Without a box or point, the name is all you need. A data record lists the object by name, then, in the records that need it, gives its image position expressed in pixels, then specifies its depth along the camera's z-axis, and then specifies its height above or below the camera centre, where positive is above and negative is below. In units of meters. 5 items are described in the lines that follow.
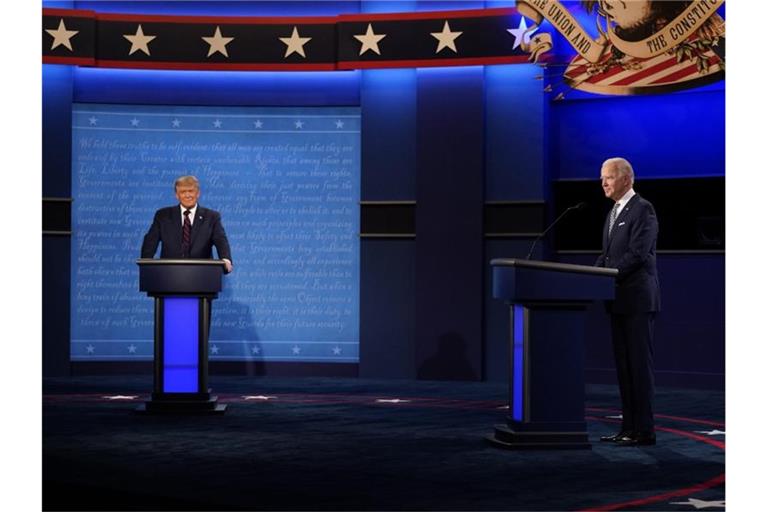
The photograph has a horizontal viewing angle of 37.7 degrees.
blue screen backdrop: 10.41 +0.42
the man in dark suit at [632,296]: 6.14 -0.20
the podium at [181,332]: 7.53 -0.49
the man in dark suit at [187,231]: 7.87 +0.20
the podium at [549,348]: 6.01 -0.48
